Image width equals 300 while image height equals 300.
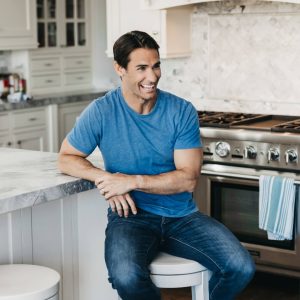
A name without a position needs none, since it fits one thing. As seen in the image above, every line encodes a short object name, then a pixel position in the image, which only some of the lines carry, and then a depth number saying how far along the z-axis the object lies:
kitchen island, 2.52
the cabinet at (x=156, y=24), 4.64
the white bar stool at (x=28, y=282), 2.23
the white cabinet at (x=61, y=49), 6.05
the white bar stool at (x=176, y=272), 2.52
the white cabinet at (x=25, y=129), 5.45
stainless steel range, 3.94
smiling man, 2.62
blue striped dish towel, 3.87
